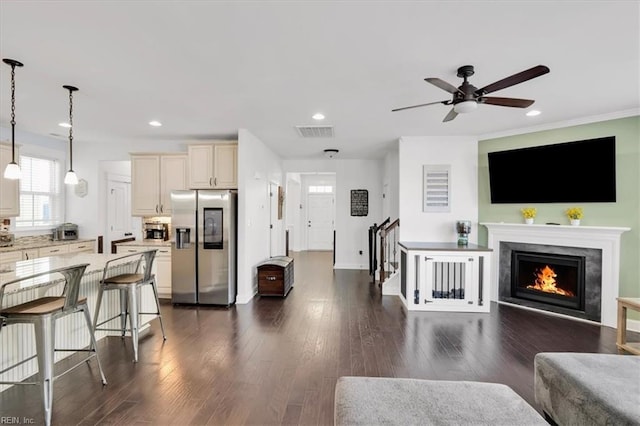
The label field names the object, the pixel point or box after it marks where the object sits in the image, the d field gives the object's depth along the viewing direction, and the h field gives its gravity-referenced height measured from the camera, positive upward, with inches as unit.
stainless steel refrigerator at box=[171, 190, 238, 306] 184.7 -20.1
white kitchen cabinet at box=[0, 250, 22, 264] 161.1 -23.7
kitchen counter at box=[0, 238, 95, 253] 167.6 -19.7
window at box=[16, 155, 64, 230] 197.6 +11.4
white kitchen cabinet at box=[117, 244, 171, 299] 196.9 -36.6
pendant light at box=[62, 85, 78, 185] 128.0 +14.0
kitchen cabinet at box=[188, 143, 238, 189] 196.5 +28.6
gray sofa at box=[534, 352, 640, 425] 59.2 -36.0
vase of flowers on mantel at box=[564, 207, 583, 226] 163.5 -0.7
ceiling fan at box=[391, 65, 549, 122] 95.5 +39.2
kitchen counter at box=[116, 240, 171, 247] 194.1 -20.0
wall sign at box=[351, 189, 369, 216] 297.6 +9.8
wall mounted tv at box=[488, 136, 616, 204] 155.5 +21.8
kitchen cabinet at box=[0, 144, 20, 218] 169.5 +10.1
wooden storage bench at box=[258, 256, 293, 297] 202.1 -43.2
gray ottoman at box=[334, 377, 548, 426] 56.2 -36.4
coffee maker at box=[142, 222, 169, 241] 217.0 -13.6
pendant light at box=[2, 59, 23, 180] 108.7 +14.0
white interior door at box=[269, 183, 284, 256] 259.0 -9.7
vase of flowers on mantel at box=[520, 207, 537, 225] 180.0 -0.4
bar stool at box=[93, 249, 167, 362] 117.0 -27.5
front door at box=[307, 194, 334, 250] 429.7 -12.0
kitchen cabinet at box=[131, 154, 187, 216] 209.5 +20.1
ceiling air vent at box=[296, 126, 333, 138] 181.6 +48.5
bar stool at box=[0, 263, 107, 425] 80.6 -27.1
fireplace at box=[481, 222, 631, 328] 154.3 -20.7
